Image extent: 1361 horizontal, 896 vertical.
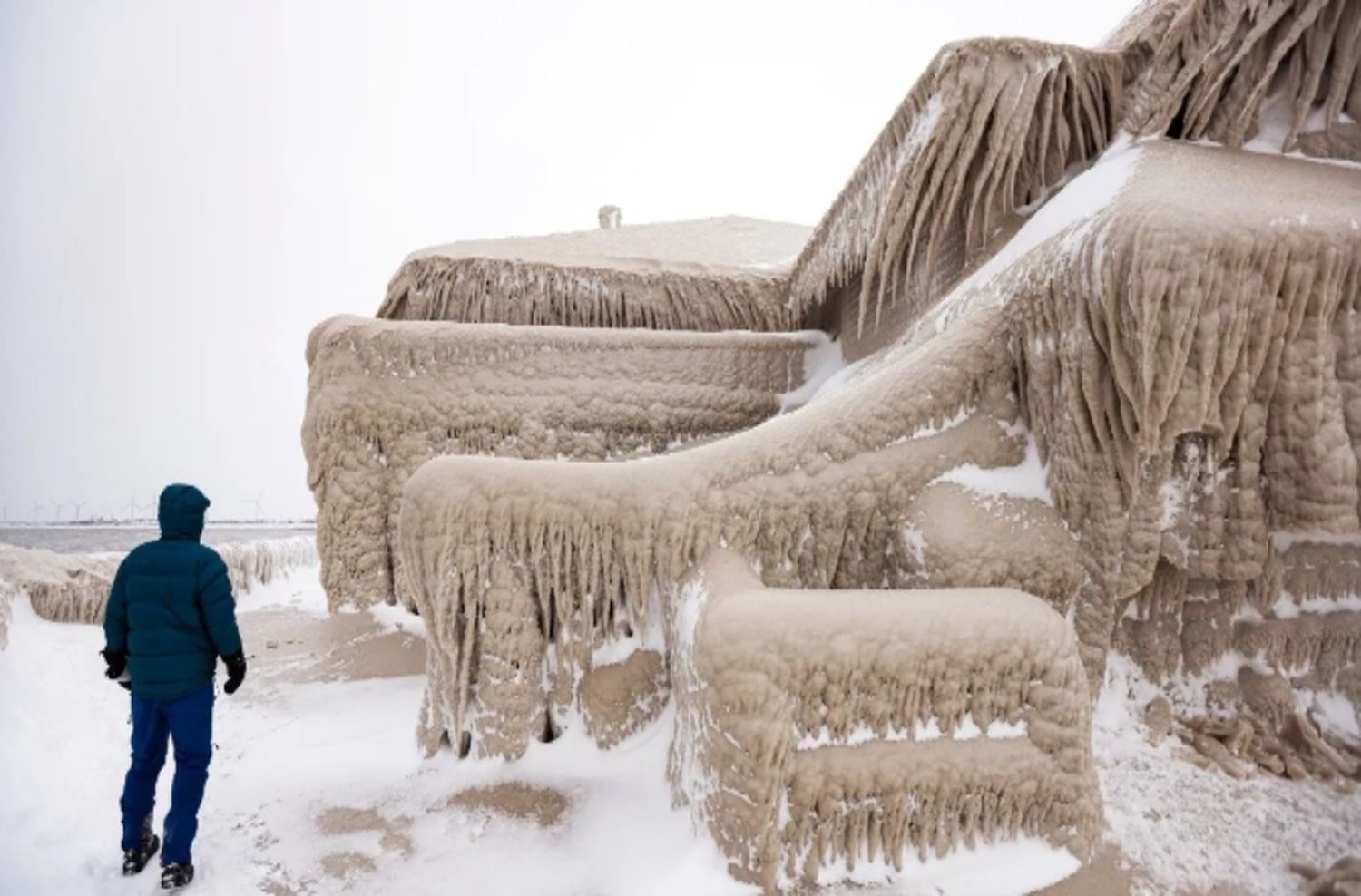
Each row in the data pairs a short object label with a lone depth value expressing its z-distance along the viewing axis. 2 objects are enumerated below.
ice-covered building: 2.38
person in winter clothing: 2.52
